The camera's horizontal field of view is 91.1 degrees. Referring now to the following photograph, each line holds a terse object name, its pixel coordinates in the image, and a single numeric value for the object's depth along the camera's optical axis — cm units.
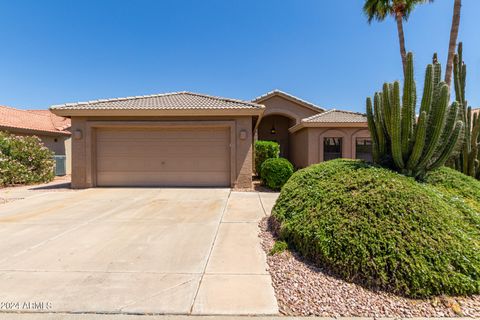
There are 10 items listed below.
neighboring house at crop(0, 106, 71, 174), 1464
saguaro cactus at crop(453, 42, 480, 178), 695
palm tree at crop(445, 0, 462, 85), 846
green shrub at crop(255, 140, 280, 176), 1109
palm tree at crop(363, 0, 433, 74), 1210
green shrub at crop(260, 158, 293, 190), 970
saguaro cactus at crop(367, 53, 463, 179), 471
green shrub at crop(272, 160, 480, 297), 282
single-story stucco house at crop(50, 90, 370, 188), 999
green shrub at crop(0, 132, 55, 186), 1131
